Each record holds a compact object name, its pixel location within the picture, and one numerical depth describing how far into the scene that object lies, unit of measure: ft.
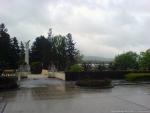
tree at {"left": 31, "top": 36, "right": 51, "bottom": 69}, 105.85
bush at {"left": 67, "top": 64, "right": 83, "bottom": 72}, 58.15
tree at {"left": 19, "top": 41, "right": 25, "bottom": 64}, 121.49
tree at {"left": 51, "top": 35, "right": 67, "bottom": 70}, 102.81
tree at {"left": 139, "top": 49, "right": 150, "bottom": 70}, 83.62
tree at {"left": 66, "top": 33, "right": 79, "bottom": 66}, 110.14
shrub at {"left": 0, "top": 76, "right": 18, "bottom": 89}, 40.84
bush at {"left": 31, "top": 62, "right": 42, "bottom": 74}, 92.98
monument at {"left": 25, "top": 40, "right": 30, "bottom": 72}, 99.48
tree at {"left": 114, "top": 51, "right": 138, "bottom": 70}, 91.48
